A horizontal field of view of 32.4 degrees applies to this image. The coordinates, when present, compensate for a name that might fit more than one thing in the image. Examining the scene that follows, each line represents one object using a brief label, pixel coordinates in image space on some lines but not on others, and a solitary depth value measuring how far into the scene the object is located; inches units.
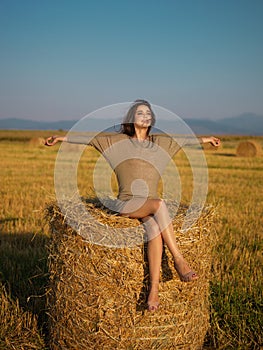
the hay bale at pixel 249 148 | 1035.3
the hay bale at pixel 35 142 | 1396.3
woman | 144.4
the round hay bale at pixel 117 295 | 136.6
